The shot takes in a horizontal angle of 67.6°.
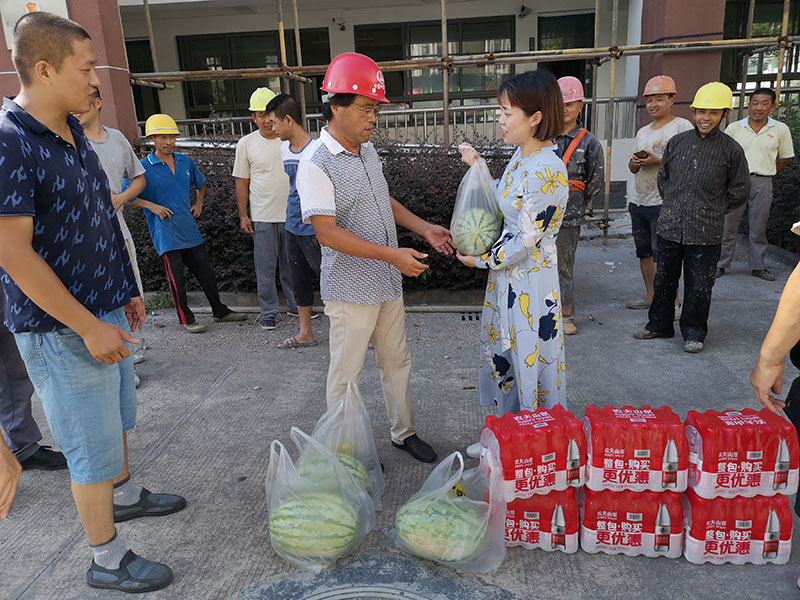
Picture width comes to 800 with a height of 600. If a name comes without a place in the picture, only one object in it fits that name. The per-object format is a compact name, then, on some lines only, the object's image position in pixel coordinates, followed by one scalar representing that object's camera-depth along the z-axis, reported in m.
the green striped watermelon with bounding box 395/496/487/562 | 2.35
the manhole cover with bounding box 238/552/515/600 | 2.32
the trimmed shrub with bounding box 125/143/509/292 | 5.81
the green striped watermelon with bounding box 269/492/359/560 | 2.39
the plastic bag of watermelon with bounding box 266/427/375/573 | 2.40
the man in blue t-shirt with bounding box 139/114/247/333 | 5.15
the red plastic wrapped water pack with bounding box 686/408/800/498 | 2.30
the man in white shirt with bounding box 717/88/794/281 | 6.31
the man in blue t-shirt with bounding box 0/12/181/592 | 1.95
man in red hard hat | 2.71
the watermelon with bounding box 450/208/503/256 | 2.94
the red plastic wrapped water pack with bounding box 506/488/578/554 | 2.49
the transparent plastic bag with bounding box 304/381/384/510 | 2.71
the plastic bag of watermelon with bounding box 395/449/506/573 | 2.35
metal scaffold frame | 6.76
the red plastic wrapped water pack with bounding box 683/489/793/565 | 2.38
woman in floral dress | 2.75
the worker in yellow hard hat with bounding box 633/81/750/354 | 4.40
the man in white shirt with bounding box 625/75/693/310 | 5.30
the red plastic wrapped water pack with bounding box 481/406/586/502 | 2.39
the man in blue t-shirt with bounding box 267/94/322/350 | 4.61
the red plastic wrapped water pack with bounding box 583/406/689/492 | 2.38
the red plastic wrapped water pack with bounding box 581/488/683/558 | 2.44
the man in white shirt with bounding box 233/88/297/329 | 5.36
